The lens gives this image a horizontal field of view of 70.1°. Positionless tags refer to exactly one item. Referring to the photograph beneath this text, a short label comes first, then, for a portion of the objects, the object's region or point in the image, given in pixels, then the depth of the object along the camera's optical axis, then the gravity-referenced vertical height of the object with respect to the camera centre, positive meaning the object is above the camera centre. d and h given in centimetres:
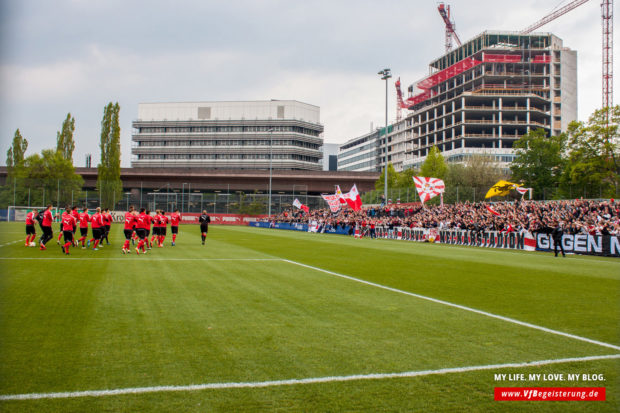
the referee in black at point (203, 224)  2552 -84
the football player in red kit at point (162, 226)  2344 -89
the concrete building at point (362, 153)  15900 +2223
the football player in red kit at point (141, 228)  1952 -84
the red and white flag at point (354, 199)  4538 +121
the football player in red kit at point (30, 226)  2139 -87
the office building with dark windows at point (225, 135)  12269 +2109
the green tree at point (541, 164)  7162 +800
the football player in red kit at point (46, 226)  2002 -83
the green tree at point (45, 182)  6475 +399
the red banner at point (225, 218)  7796 -151
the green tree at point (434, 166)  8251 +855
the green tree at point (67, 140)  7500 +1173
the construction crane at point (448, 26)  15462 +6595
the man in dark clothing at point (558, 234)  2234 -110
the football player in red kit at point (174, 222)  2478 -76
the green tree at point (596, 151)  5038 +728
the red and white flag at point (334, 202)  4844 +95
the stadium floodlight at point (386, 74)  4616 +1449
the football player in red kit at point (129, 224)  1925 -66
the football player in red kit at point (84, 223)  2111 -72
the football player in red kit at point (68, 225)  1957 -73
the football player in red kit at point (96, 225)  2033 -76
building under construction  11031 +3064
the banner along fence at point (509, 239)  2327 -182
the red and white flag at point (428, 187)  3922 +217
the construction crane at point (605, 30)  9481 +4081
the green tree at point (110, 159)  7450 +858
